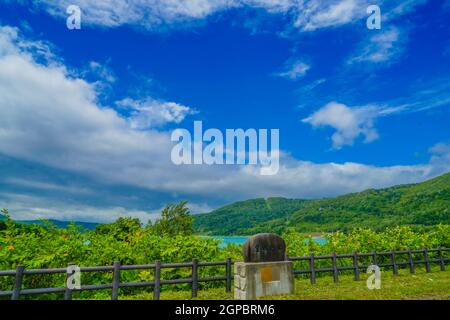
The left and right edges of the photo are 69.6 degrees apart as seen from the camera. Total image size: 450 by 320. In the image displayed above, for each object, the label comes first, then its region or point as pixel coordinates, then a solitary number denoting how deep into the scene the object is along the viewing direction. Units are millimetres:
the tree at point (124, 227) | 15695
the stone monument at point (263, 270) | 9875
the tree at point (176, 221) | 32031
